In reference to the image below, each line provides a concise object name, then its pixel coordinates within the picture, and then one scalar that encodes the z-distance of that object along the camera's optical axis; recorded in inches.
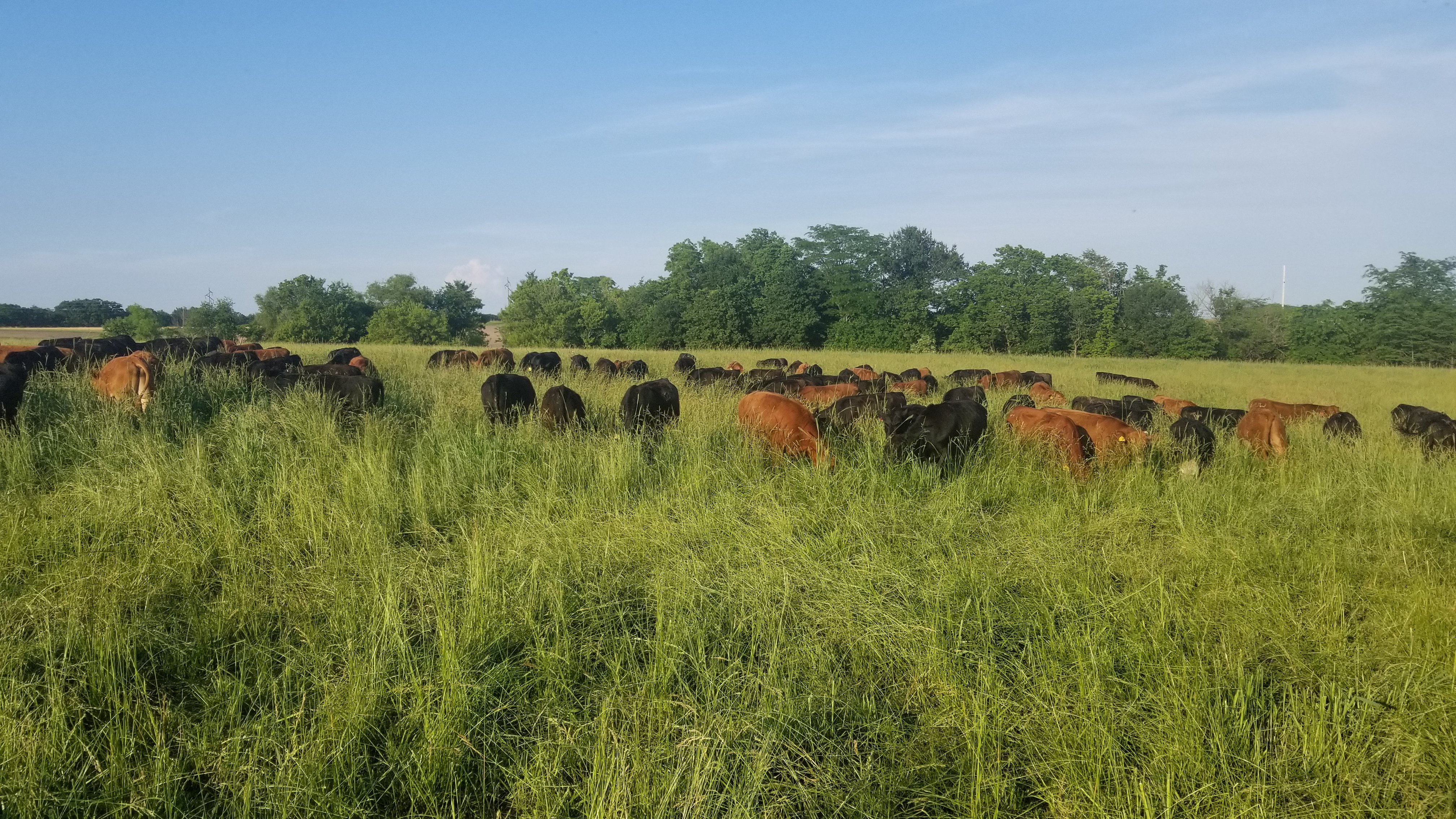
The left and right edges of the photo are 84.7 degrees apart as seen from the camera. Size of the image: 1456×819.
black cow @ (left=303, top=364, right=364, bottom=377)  461.4
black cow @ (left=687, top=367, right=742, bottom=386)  677.9
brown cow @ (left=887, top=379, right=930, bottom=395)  699.4
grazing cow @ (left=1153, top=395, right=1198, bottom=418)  593.3
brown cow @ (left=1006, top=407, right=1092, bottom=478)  329.4
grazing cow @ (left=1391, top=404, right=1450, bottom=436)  436.1
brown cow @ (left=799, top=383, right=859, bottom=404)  576.1
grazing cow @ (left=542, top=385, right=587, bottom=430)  375.9
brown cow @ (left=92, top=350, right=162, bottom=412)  364.5
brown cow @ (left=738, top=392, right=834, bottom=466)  321.4
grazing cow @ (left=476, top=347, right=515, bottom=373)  798.5
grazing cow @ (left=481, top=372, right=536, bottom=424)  393.7
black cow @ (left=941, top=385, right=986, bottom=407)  506.3
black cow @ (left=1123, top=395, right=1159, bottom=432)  465.1
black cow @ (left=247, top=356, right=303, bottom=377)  454.9
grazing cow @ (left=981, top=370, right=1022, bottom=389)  812.6
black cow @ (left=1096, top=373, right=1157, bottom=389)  872.3
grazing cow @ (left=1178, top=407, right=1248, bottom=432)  487.5
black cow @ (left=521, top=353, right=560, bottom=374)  772.0
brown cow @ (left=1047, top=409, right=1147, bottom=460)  343.9
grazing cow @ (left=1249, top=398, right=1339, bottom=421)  542.0
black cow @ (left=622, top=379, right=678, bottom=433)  381.4
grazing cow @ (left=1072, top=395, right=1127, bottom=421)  522.6
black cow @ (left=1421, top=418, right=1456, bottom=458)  396.6
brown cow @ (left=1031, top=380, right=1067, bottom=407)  625.3
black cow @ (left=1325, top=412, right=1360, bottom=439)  436.8
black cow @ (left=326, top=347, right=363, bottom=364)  698.3
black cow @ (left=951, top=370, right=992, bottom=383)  842.2
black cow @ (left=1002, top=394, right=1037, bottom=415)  521.3
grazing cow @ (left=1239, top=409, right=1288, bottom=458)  393.1
